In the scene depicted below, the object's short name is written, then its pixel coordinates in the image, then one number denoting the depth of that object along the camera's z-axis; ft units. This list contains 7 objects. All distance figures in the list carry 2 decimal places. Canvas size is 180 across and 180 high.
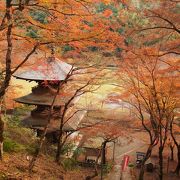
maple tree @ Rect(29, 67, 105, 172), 59.07
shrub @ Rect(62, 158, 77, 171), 60.38
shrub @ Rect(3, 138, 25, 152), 41.29
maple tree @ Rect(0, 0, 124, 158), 28.30
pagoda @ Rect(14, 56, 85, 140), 60.90
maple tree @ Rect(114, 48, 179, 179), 55.06
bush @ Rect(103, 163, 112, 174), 71.03
